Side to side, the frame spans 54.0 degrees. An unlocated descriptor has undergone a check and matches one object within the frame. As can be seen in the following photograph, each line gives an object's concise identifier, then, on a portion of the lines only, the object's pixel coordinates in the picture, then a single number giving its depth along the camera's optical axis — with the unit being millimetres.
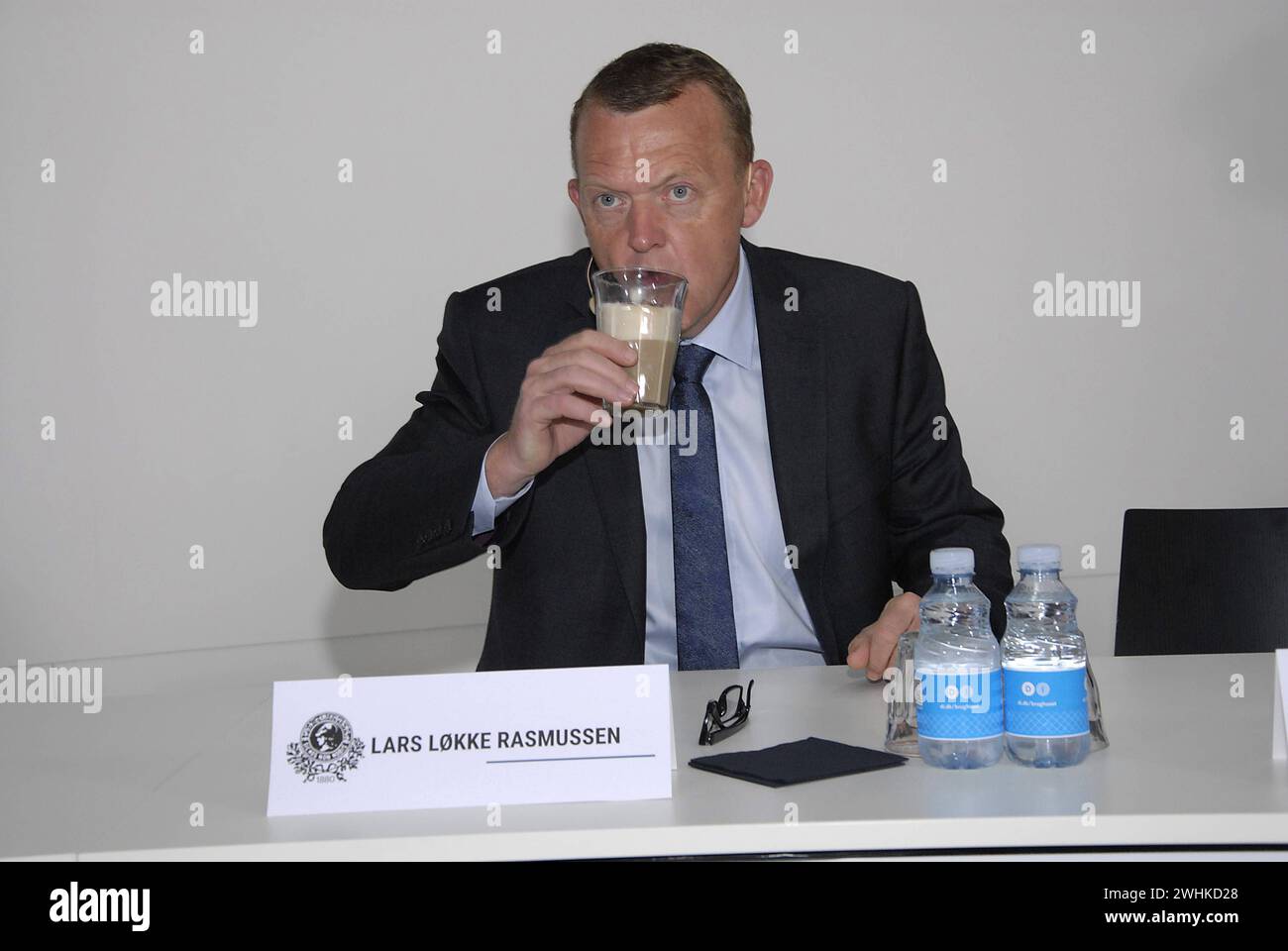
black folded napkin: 1275
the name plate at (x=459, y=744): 1226
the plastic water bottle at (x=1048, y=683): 1256
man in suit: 2025
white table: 1119
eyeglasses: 1446
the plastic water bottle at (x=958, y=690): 1255
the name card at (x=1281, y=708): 1313
